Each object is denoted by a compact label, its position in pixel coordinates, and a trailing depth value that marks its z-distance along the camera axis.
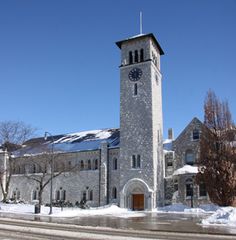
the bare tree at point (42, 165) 51.03
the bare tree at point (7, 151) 54.06
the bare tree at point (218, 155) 37.86
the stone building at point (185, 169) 44.44
